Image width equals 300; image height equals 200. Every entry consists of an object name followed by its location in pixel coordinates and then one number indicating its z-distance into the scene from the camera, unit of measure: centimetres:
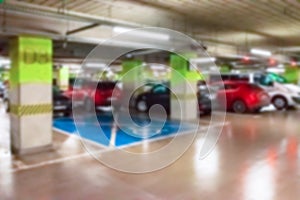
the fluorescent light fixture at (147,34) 645
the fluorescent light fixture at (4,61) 1373
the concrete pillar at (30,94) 596
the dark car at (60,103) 1075
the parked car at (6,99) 1392
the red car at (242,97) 1176
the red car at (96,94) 1225
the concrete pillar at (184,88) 1030
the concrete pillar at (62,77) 2088
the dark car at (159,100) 1131
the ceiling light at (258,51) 970
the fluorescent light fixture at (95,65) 1092
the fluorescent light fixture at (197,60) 948
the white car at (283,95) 1340
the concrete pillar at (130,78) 1312
